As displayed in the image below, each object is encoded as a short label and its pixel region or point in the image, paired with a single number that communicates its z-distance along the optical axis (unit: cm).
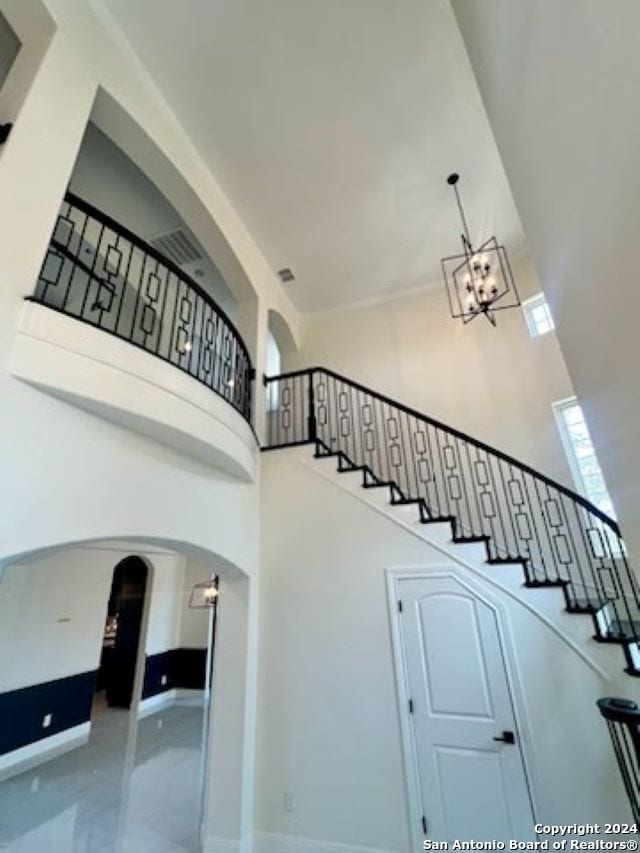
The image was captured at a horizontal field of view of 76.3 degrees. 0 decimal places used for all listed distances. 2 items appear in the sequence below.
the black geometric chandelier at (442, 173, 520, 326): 461
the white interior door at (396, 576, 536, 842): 330
